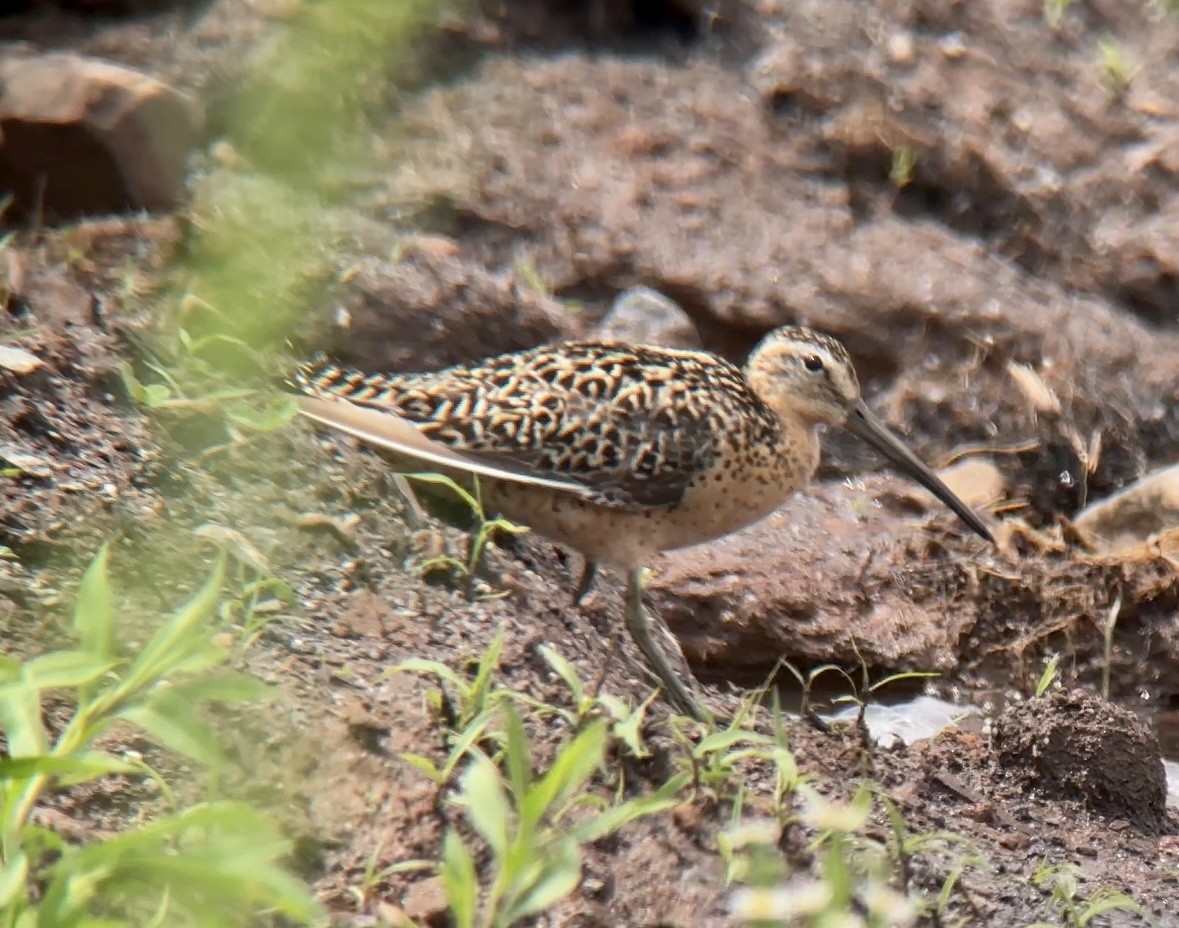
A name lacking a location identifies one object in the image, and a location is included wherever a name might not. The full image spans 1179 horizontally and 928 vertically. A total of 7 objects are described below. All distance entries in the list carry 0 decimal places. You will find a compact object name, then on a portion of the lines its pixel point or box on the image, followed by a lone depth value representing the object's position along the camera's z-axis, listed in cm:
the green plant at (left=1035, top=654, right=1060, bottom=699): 998
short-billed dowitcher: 953
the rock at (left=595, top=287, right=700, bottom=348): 1356
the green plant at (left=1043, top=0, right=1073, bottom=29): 1708
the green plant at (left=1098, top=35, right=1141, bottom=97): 1667
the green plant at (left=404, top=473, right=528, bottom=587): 920
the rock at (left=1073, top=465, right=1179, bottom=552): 1294
